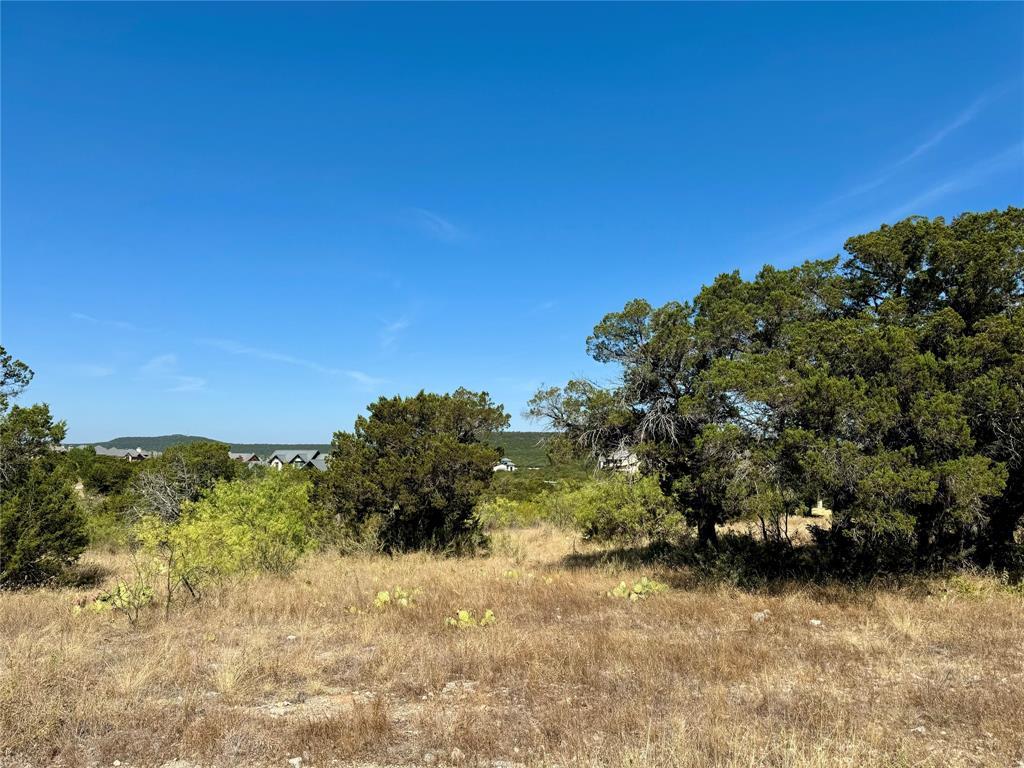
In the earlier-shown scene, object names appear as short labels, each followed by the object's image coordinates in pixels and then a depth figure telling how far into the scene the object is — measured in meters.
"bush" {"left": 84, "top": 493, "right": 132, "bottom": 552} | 22.70
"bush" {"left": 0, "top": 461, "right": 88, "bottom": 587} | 13.59
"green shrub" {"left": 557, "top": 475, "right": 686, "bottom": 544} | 17.94
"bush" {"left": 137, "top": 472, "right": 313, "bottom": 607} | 11.38
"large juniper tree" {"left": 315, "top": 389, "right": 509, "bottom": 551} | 18.05
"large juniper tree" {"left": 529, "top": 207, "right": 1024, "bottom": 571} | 9.34
